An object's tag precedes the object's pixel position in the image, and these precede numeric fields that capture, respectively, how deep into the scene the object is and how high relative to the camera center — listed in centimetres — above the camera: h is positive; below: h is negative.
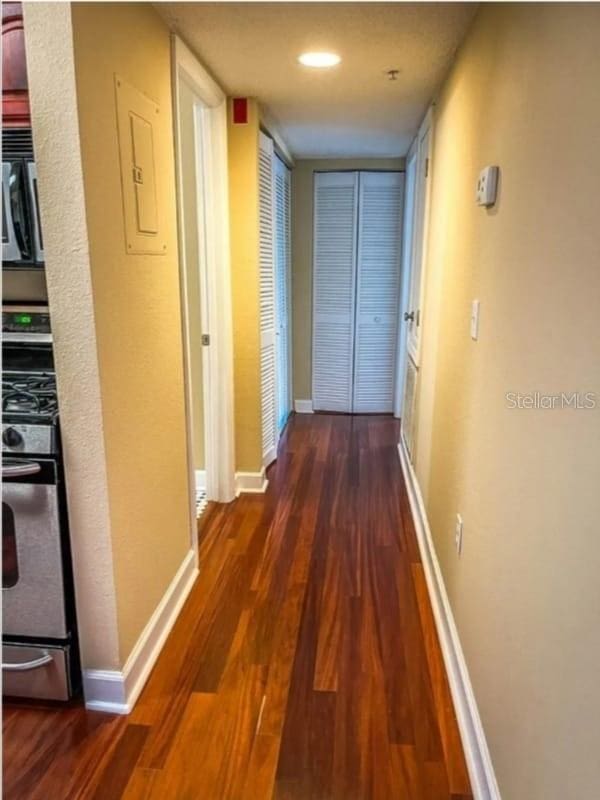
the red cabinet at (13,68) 141 +54
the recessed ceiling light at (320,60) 218 +88
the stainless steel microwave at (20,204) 150 +21
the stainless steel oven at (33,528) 157 -70
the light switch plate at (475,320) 178 -11
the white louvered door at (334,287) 468 -3
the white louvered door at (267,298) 328 -9
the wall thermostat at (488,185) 158 +28
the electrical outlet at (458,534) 191 -86
